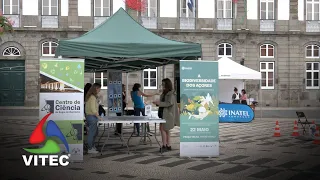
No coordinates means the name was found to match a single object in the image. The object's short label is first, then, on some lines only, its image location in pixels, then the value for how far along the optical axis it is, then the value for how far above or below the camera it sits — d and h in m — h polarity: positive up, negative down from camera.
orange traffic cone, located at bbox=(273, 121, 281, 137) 16.00 -1.42
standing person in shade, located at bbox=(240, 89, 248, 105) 24.53 -0.42
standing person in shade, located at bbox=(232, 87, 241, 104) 24.19 -0.37
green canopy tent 10.85 +1.05
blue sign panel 22.00 -1.11
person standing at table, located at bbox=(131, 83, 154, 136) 15.67 -0.42
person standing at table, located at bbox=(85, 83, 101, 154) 11.26 -0.49
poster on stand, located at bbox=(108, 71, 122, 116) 15.38 -0.19
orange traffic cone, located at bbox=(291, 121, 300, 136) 16.22 -1.41
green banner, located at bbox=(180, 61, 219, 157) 11.19 -0.45
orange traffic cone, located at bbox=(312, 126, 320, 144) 14.06 -1.43
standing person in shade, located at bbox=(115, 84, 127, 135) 15.29 -0.64
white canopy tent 22.72 +0.85
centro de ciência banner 10.38 -0.19
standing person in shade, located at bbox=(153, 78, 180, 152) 11.67 -0.39
